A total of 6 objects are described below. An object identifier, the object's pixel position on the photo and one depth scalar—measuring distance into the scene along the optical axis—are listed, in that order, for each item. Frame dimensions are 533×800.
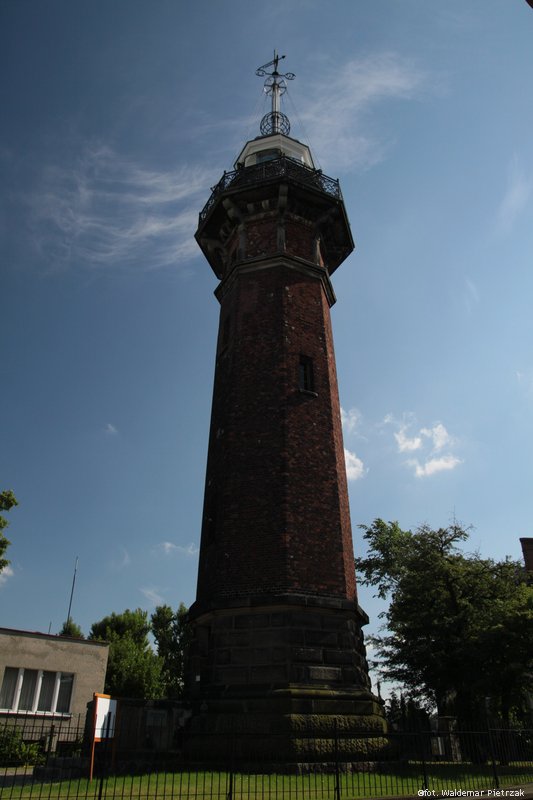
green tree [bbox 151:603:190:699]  44.44
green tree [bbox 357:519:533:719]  16.55
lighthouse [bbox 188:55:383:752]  12.69
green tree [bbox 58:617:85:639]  48.81
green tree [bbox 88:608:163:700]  36.38
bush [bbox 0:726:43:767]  16.45
